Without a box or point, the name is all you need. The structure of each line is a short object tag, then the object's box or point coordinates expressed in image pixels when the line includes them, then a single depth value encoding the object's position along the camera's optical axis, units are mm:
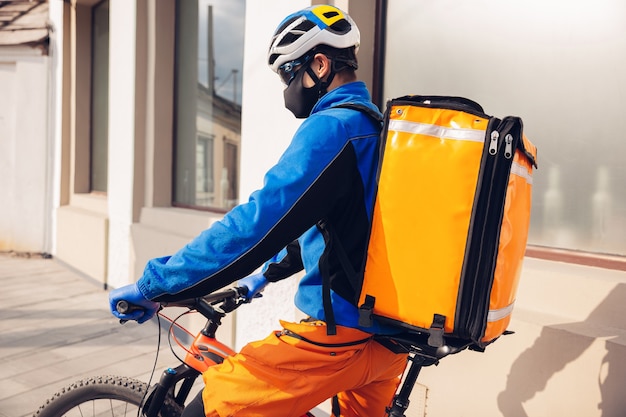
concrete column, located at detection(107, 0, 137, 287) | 6328
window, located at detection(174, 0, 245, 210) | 5656
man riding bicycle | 1452
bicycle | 1580
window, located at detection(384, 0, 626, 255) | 2783
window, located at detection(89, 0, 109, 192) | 8539
